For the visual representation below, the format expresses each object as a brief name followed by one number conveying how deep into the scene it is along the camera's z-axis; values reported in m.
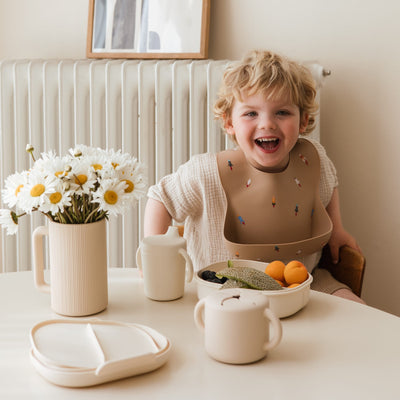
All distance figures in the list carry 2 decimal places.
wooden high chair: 1.41
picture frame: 1.95
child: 1.43
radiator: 1.93
